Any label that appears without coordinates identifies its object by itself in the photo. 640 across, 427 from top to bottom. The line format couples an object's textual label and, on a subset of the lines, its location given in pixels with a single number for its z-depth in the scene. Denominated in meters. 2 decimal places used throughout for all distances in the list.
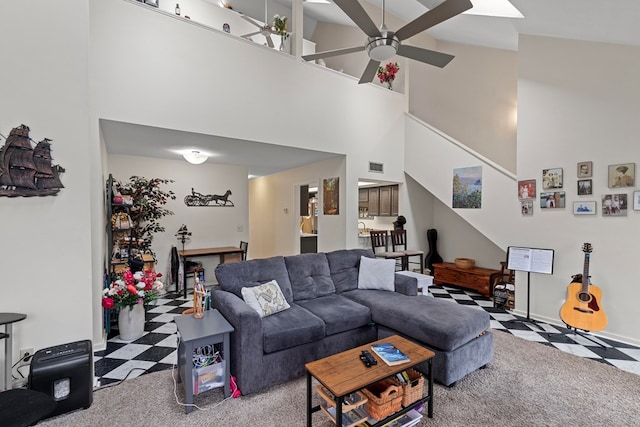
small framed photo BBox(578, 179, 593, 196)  3.50
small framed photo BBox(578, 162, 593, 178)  3.49
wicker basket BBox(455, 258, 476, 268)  5.39
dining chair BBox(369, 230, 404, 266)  5.30
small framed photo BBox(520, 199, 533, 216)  4.05
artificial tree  4.29
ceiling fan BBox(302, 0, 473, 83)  2.35
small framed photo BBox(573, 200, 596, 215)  3.49
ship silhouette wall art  2.28
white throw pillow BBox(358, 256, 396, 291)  3.56
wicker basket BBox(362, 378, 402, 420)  1.80
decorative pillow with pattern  2.69
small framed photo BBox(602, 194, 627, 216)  3.26
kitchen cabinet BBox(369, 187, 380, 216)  6.77
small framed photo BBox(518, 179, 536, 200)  4.02
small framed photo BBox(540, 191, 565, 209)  3.75
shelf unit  3.66
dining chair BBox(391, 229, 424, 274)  5.58
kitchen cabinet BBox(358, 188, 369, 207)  7.12
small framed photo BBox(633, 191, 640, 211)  3.15
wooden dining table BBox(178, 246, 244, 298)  5.09
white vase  3.29
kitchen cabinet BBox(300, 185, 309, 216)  6.62
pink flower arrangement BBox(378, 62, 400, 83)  5.80
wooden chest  4.96
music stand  3.75
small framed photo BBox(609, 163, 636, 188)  3.20
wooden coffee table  1.67
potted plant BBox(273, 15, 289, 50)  4.58
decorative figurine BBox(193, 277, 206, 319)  2.51
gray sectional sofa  2.33
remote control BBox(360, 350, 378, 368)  1.90
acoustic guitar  3.22
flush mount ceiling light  4.56
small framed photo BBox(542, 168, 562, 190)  3.77
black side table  2.12
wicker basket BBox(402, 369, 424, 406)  1.93
